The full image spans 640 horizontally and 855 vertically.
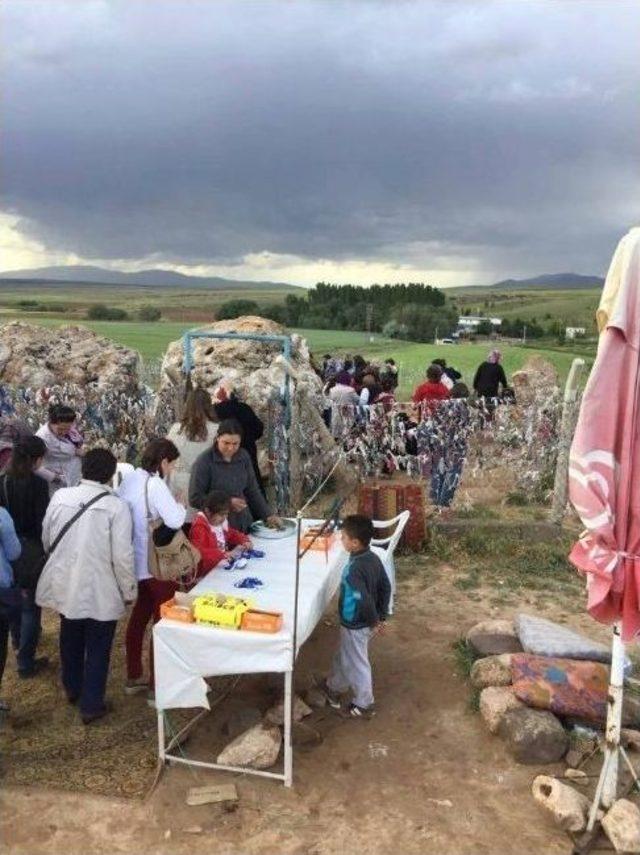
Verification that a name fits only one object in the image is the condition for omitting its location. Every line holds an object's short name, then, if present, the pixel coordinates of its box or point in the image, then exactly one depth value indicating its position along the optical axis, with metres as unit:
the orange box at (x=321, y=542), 5.43
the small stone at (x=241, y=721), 4.66
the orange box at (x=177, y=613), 4.16
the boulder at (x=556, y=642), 5.16
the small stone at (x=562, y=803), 3.84
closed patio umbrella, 3.48
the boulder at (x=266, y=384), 9.38
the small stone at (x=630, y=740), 4.55
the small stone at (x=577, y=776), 4.28
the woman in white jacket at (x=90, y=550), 4.41
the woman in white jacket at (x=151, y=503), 4.68
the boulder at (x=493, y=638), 5.52
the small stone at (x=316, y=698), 4.98
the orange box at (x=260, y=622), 4.04
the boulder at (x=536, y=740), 4.41
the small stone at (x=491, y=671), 5.02
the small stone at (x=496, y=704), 4.61
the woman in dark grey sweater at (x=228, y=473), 5.54
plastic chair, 5.66
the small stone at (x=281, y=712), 4.56
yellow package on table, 4.06
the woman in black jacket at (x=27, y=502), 4.59
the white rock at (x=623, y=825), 3.65
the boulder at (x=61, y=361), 11.30
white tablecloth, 4.00
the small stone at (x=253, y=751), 4.22
